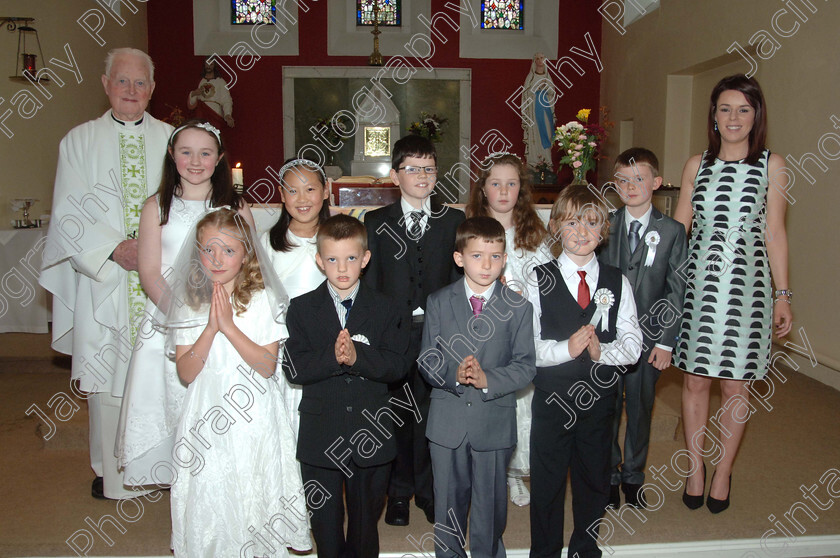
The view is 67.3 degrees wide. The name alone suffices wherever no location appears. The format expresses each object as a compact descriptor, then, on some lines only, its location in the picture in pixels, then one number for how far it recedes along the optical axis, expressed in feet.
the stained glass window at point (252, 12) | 34.40
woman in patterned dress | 8.29
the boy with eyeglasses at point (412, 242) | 8.30
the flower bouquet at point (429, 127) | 30.81
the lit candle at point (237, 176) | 19.45
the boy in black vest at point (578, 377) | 7.23
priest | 8.89
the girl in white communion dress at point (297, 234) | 7.91
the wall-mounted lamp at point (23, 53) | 19.79
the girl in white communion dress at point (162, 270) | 7.67
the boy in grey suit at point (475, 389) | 6.92
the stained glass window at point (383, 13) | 34.45
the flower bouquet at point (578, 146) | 15.14
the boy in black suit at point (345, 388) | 6.75
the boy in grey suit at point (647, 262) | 8.36
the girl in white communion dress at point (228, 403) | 6.79
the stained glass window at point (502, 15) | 34.96
